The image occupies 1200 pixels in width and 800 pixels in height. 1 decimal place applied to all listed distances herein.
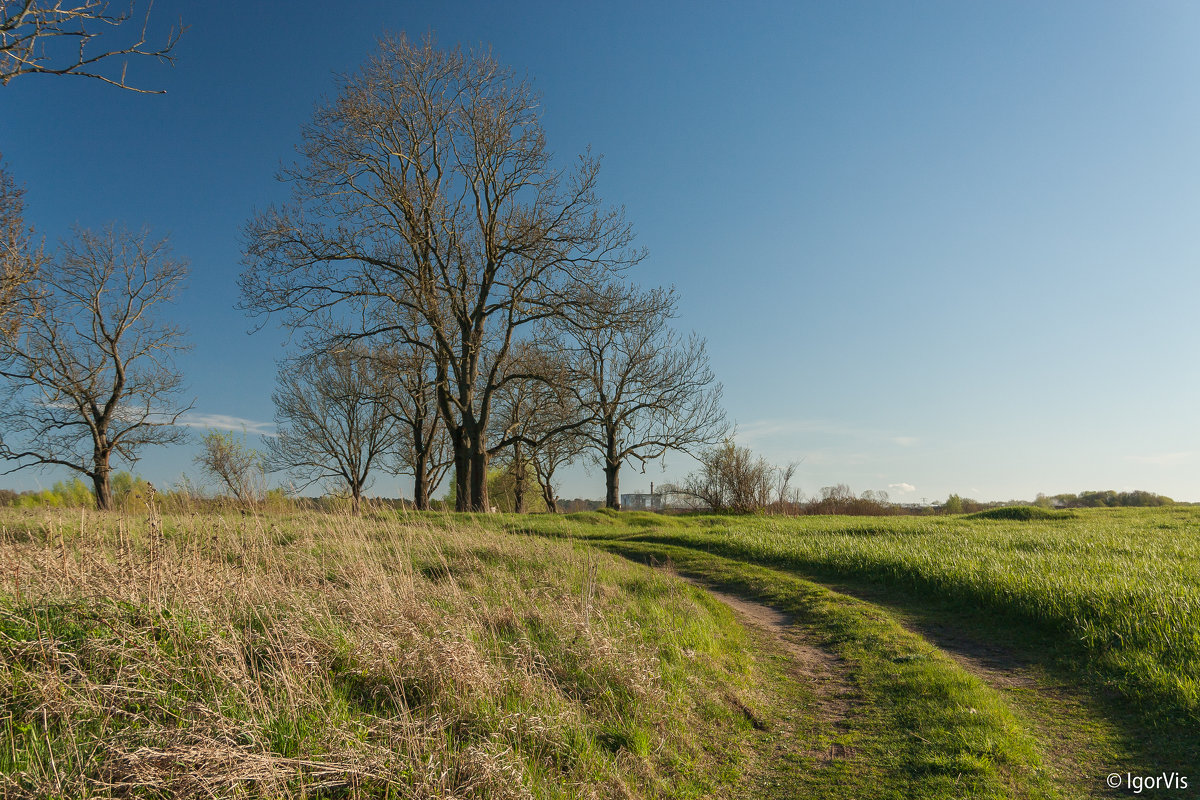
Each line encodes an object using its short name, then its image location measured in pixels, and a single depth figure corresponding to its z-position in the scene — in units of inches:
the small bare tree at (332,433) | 1332.4
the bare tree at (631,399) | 1147.9
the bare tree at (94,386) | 1028.5
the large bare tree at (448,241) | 768.9
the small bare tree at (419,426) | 1013.8
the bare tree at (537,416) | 899.7
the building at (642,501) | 1713.8
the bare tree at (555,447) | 1035.7
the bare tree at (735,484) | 1152.2
